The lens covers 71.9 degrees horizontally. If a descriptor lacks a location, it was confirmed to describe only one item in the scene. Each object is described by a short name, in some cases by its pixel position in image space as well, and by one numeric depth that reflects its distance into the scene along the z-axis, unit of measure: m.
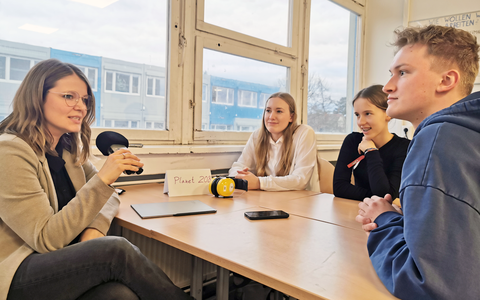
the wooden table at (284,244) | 0.71
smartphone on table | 1.22
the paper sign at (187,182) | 1.67
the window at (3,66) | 1.59
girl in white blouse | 2.16
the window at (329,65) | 3.41
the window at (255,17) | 2.49
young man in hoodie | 0.59
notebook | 1.26
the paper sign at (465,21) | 3.13
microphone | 1.37
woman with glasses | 0.94
